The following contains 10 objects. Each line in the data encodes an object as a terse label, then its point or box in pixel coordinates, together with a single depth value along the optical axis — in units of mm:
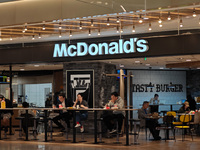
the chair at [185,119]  13578
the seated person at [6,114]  14134
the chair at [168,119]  12602
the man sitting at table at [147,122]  12734
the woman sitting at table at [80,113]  12656
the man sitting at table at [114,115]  12188
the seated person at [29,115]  13586
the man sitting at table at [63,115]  13062
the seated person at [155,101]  19547
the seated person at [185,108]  15430
